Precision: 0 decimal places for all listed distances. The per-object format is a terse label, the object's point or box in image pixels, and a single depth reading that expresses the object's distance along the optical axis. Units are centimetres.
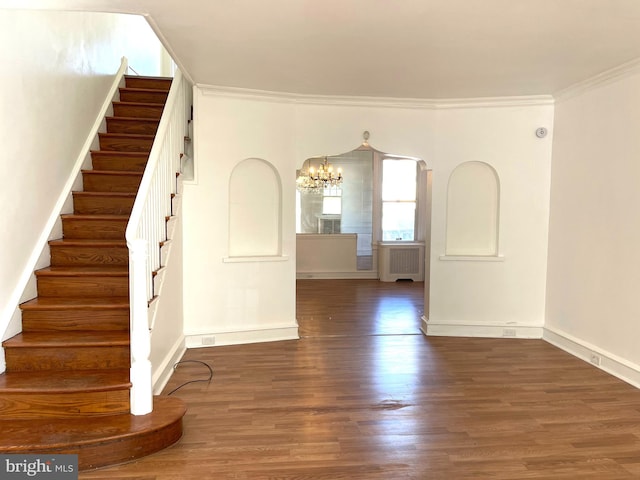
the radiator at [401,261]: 974
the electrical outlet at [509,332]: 534
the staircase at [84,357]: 262
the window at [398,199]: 1016
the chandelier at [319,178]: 916
